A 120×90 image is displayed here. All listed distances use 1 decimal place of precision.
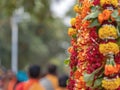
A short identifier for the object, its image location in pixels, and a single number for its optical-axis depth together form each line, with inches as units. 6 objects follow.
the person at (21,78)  382.5
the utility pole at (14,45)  1444.4
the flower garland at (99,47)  186.1
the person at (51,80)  365.9
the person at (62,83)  359.3
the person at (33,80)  344.8
